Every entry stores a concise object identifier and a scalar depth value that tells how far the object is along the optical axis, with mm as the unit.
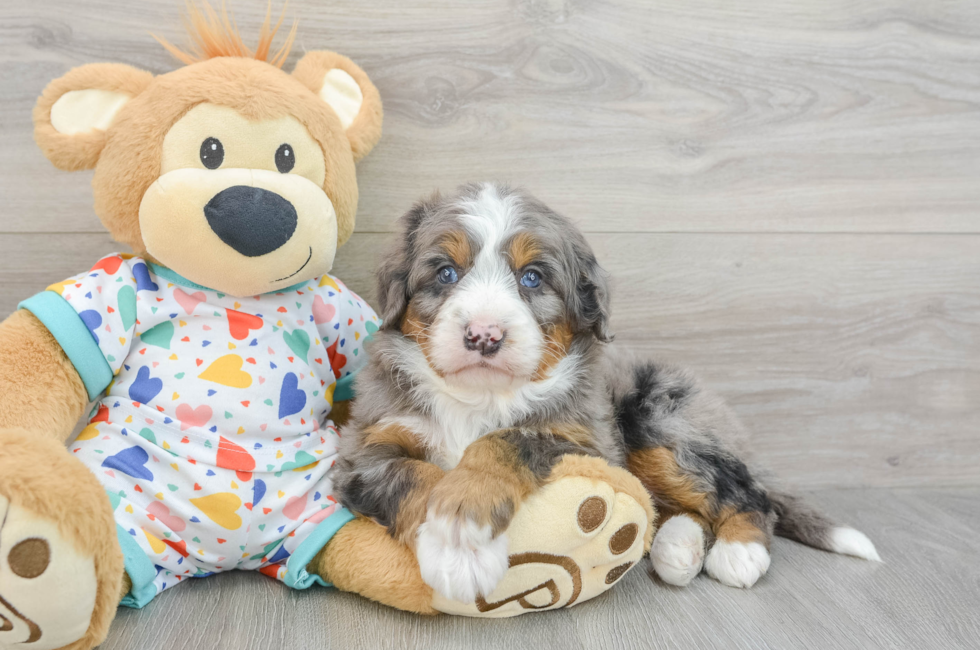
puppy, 515
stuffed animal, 531
